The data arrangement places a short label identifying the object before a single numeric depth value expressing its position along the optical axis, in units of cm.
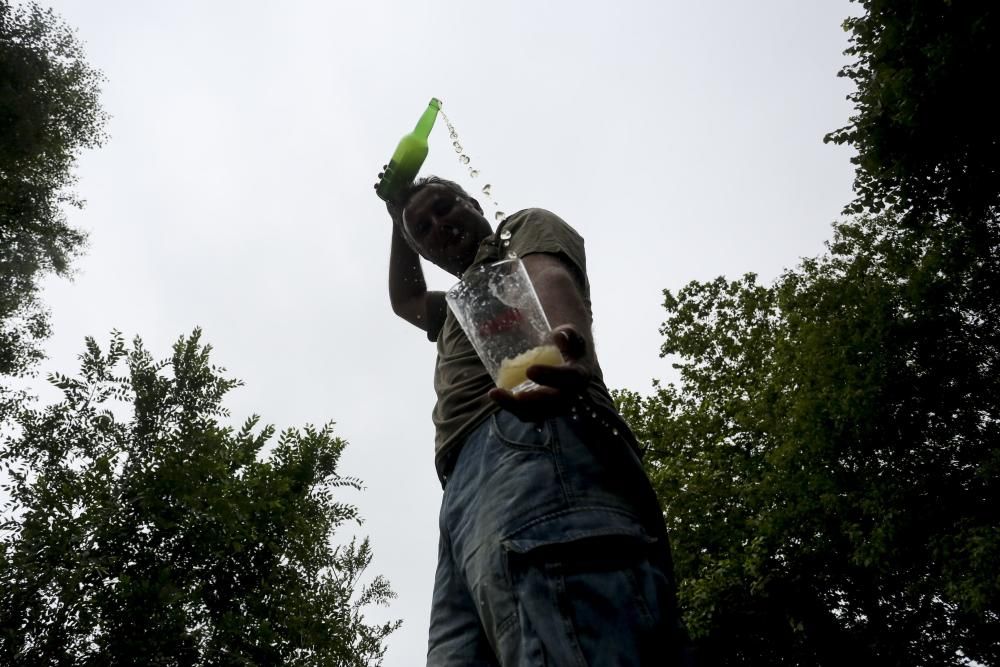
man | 145
